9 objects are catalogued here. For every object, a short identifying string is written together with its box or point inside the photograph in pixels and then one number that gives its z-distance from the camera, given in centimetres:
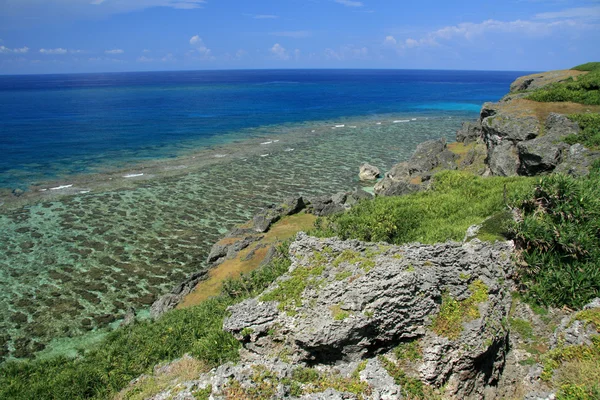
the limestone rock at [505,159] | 4128
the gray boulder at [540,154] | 3556
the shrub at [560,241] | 1593
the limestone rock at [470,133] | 6584
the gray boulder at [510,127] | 4112
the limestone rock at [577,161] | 3066
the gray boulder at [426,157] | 5620
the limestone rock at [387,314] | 1320
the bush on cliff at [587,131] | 3431
